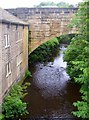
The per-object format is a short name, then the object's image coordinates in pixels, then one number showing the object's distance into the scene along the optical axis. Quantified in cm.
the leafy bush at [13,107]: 655
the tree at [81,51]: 498
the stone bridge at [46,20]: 1124
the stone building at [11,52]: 691
